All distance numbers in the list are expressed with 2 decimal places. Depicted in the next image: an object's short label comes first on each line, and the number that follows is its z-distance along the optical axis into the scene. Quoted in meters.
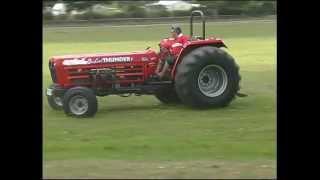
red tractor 13.44
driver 13.67
